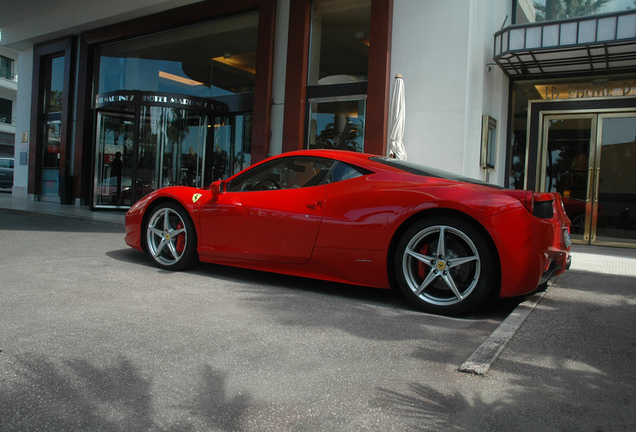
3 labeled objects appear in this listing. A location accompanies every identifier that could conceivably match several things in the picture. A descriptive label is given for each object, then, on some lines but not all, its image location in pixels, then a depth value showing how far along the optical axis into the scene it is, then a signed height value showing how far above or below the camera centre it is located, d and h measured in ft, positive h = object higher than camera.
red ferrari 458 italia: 11.41 -0.64
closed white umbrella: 30.86 +5.42
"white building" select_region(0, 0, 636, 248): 30.53 +8.11
